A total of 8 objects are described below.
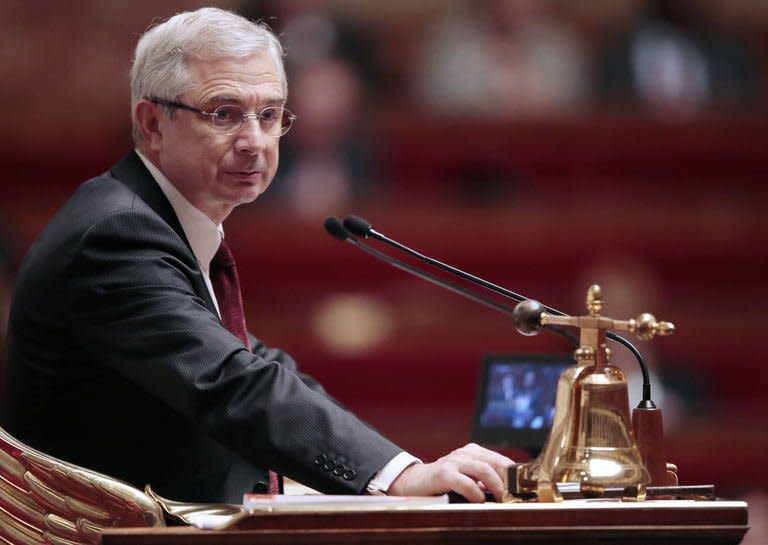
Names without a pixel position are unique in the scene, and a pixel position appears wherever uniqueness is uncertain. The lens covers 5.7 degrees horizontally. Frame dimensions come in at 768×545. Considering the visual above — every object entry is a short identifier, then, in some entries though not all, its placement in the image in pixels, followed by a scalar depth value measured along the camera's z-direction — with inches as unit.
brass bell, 394.6
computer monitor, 422.8
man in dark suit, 400.1
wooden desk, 390.4
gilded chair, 396.5
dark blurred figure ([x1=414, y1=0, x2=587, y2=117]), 708.7
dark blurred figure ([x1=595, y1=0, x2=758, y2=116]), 729.2
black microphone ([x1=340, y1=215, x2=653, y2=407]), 397.3
